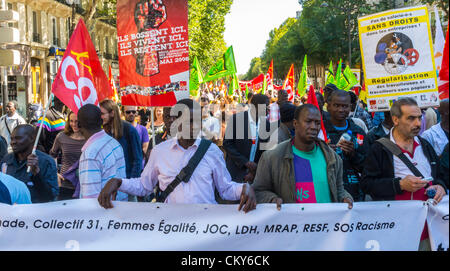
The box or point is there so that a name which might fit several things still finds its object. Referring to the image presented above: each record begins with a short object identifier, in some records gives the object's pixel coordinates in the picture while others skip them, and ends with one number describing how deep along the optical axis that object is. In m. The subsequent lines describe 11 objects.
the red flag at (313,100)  5.25
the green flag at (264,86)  19.39
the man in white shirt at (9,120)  10.07
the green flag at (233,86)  18.89
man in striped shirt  4.30
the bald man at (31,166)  4.94
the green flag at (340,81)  15.43
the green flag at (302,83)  15.20
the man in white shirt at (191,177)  3.89
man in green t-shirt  3.90
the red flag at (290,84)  15.18
